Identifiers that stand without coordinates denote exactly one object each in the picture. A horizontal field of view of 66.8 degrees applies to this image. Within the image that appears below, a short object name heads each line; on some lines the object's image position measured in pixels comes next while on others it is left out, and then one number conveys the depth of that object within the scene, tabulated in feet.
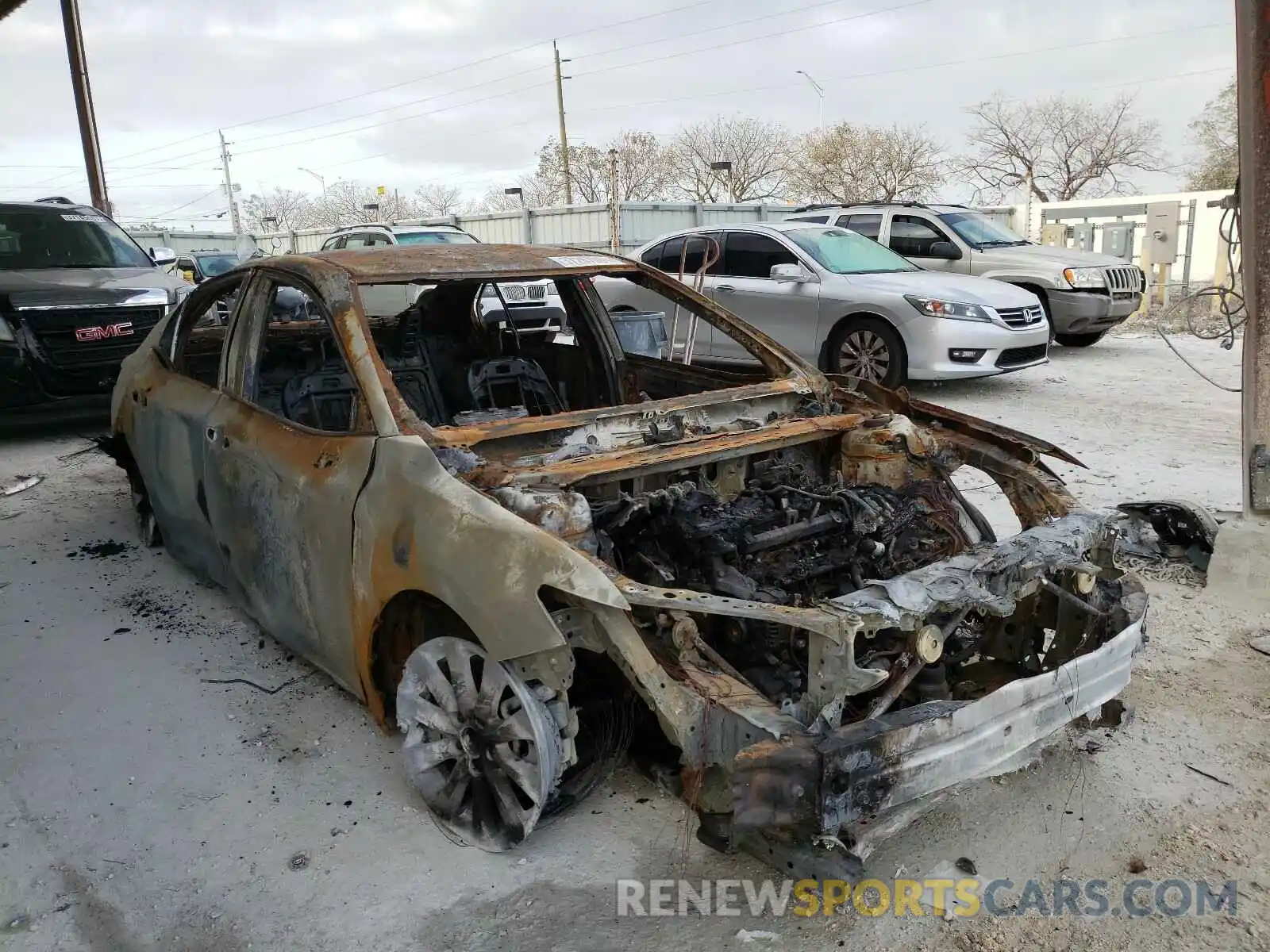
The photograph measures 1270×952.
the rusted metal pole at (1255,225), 13.58
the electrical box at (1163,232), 47.67
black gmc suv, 23.76
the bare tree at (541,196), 150.30
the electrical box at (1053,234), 59.47
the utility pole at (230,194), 198.45
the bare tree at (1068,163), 127.03
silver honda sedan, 27.50
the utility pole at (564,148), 132.16
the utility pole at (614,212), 52.42
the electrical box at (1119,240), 52.90
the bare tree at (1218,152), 98.12
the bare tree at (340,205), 219.82
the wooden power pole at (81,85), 44.62
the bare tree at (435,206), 220.43
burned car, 7.48
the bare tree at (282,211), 246.47
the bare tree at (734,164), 137.90
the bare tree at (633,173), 140.87
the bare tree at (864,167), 116.37
